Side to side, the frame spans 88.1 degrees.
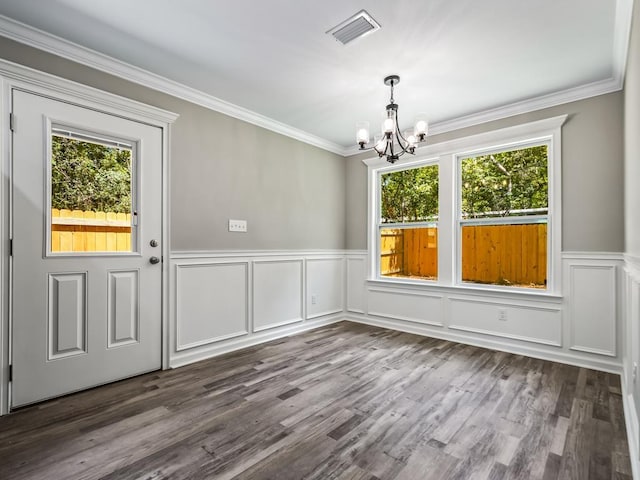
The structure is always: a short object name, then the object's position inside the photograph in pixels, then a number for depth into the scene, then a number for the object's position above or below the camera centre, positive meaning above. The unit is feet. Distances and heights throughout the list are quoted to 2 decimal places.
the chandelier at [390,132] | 8.93 +3.00
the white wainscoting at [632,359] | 5.36 -2.34
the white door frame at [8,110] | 7.00 +2.92
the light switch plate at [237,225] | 11.33 +0.55
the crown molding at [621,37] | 6.43 +4.54
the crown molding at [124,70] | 7.23 +4.51
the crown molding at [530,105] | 9.62 +4.48
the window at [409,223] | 13.62 +0.78
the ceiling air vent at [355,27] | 6.90 +4.65
